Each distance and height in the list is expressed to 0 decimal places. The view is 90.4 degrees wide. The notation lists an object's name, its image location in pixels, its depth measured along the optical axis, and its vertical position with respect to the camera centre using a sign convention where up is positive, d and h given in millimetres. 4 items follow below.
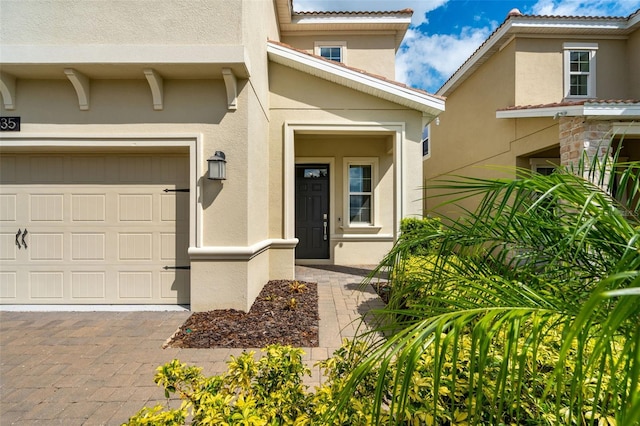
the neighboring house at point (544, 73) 7902 +3630
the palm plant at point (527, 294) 729 -279
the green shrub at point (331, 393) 1192 -804
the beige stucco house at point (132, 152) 4172 +814
